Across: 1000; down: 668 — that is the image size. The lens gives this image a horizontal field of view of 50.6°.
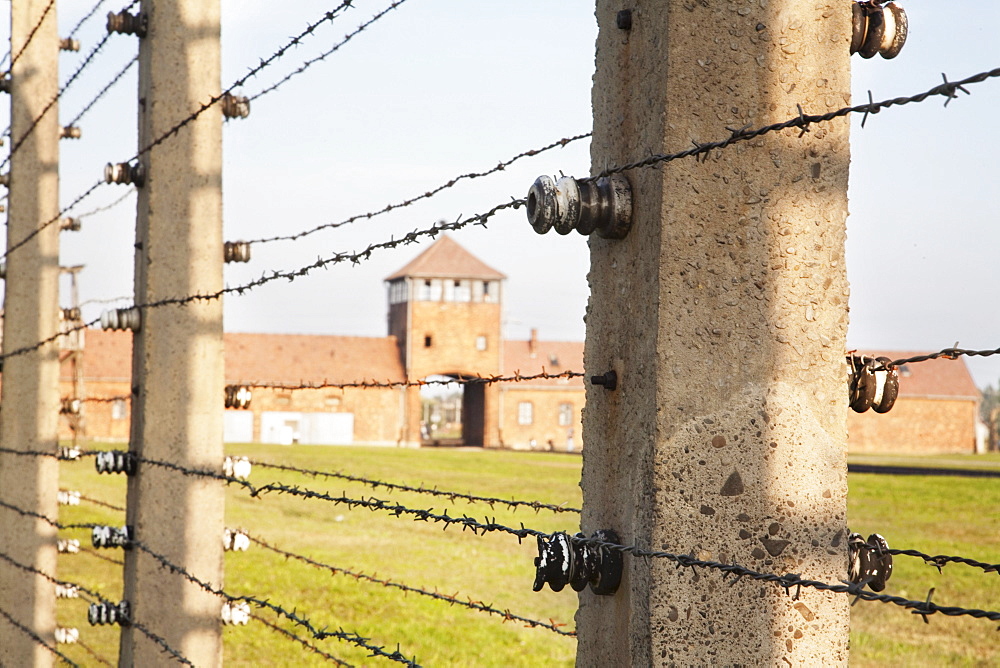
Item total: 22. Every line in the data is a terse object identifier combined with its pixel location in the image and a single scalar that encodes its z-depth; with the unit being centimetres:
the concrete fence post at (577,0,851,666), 146
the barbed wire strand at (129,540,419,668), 253
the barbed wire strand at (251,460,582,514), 222
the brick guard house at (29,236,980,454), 4194
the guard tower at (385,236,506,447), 4306
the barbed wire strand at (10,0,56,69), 565
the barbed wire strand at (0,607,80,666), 524
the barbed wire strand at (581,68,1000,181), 120
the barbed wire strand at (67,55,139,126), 366
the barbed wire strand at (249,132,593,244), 229
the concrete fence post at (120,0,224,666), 331
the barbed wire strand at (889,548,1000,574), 139
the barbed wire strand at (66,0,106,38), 419
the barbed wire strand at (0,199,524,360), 210
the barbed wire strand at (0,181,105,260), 542
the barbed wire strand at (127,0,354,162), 263
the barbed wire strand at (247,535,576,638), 215
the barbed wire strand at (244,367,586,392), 231
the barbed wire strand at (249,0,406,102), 251
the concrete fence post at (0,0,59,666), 557
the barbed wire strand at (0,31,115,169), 517
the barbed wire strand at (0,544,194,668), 315
